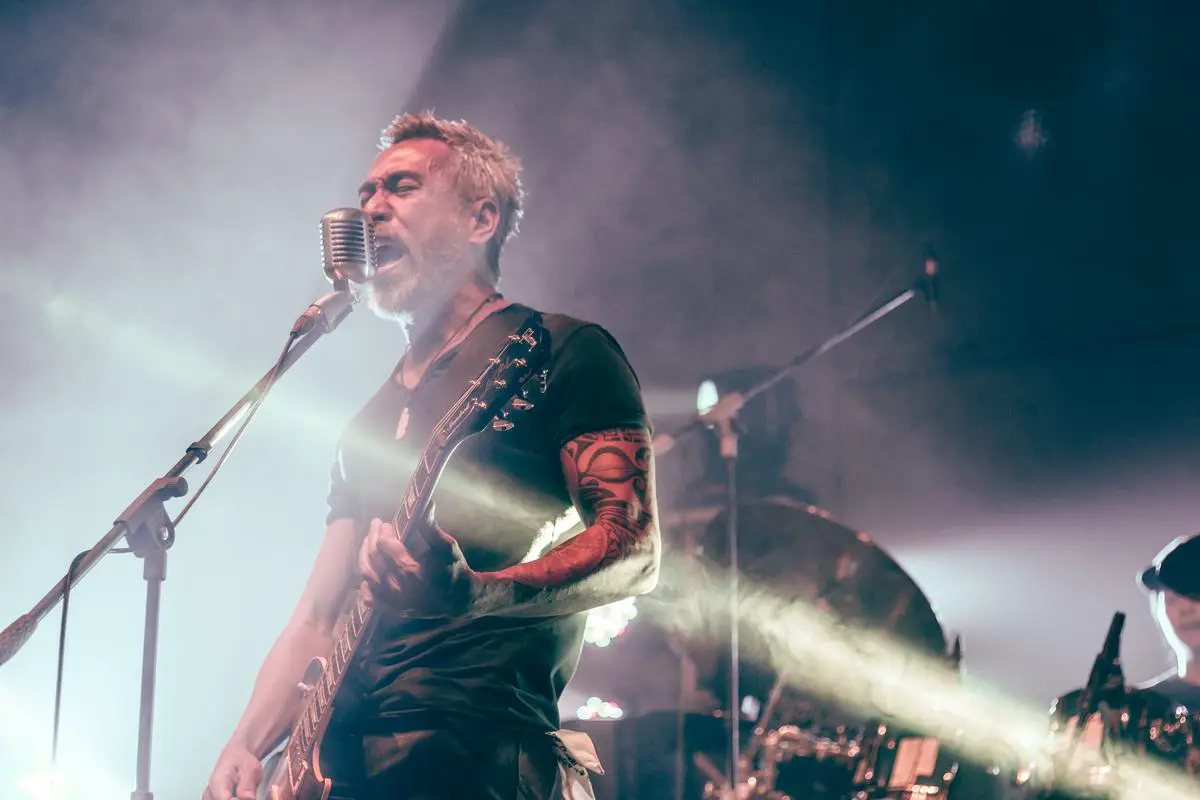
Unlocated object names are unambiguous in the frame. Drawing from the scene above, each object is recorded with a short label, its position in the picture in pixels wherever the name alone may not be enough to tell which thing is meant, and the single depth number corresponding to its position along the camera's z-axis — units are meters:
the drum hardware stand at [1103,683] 3.37
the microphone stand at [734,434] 4.04
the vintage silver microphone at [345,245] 2.30
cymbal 3.98
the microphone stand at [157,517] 2.14
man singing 1.68
